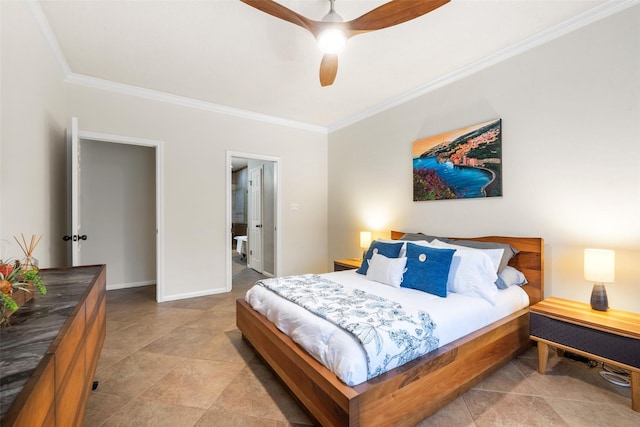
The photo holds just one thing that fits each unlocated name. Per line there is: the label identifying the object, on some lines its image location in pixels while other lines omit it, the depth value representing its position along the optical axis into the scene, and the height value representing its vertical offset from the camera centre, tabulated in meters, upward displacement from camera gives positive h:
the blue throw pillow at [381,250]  2.85 -0.37
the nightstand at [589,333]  1.73 -0.79
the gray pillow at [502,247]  2.50 -0.31
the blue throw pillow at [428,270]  2.28 -0.46
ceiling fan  1.76 +1.28
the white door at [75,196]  2.75 +0.21
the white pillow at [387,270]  2.55 -0.51
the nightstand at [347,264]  3.75 -0.66
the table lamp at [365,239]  3.91 -0.33
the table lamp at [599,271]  1.96 -0.41
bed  1.40 -0.93
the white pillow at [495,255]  2.44 -0.35
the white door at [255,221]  5.54 -0.10
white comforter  1.47 -0.69
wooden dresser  0.66 -0.39
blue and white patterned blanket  1.51 -0.63
